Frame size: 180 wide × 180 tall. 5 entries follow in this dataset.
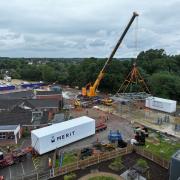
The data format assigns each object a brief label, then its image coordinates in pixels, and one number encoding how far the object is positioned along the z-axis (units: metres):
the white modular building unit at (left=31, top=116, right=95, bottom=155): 20.81
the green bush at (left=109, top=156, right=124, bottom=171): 18.04
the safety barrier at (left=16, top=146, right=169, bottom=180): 16.96
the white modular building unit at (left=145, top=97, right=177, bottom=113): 35.65
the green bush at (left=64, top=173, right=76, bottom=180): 16.04
